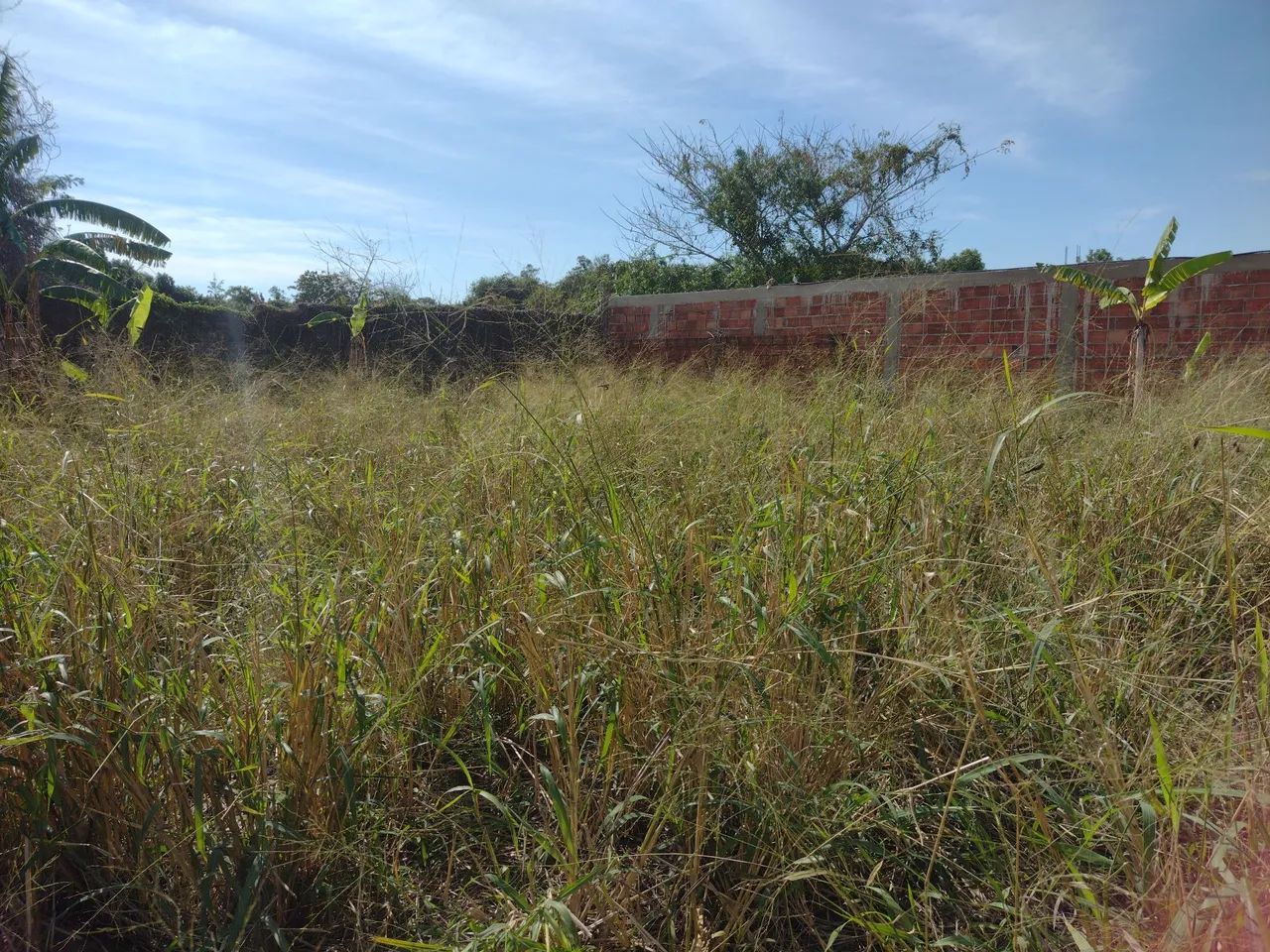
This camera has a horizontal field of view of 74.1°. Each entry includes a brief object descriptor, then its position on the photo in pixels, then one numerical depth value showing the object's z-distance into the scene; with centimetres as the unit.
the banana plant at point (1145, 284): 522
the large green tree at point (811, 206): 1576
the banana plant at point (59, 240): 1320
